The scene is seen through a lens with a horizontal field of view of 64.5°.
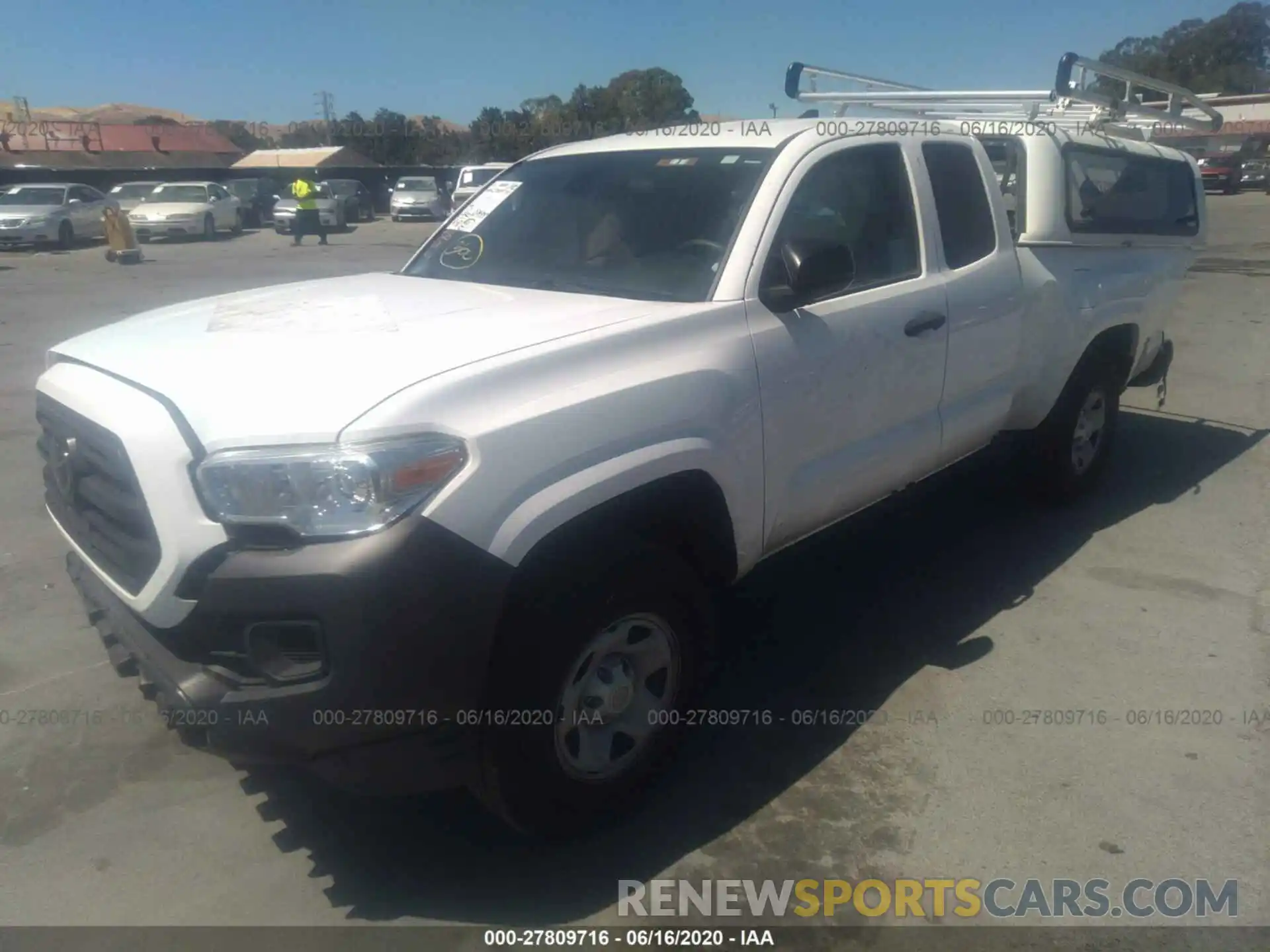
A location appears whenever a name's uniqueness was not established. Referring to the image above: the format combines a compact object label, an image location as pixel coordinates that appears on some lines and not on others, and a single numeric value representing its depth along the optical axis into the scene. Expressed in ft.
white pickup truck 7.72
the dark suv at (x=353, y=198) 111.45
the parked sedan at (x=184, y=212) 87.30
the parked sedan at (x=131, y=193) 92.32
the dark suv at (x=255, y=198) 110.55
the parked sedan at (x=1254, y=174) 132.46
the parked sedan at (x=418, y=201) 114.93
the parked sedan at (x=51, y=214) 77.46
